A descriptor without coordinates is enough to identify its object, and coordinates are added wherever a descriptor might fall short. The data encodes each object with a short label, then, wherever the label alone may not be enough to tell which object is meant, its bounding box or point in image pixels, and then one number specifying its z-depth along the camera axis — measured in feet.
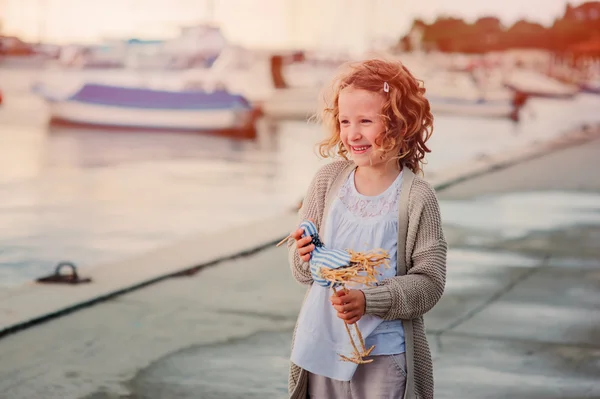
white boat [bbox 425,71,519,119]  191.21
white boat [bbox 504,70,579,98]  224.33
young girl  11.14
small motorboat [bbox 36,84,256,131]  141.90
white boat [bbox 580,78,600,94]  244.01
